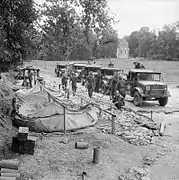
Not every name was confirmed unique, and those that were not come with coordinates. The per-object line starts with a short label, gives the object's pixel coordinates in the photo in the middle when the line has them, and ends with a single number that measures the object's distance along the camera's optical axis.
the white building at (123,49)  92.00
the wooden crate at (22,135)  7.02
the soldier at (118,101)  12.80
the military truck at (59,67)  34.74
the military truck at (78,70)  26.39
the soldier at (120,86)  15.39
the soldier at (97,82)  19.41
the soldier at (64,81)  18.63
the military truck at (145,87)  14.86
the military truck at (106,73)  18.72
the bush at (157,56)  77.20
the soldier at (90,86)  15.99
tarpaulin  9.02
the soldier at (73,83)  17.65
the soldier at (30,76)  20.82
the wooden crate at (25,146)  7.05
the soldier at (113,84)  15.56
